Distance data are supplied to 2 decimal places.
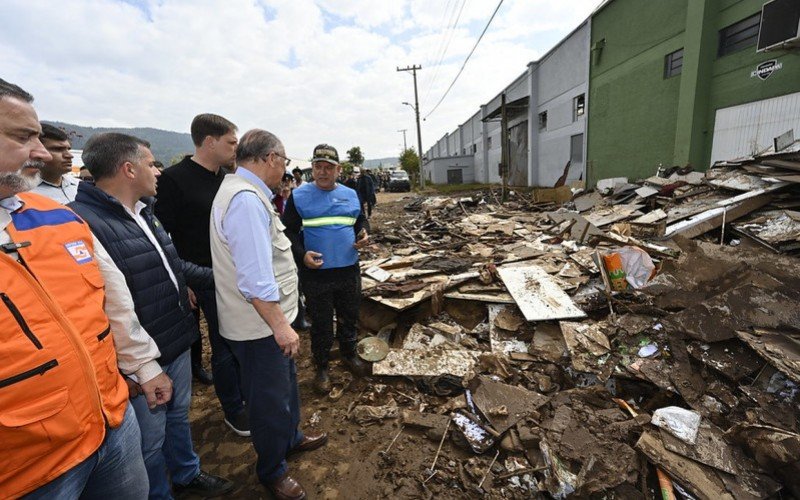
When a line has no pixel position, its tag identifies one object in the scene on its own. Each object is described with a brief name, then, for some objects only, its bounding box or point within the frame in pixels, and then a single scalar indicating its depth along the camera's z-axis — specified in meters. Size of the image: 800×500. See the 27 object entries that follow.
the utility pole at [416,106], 32.50
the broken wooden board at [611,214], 8.40
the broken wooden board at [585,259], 4.95
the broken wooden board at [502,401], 2.75
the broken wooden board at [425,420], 2.88
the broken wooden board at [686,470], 2.08
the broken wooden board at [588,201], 10.94
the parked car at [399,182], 33.50
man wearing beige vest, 1.88
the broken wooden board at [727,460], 2.06
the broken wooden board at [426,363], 3.53
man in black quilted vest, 1.75
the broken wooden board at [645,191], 9.23
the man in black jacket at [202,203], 2.73
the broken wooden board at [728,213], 6.25
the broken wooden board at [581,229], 6.92
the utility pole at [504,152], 14.87
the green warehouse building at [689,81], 8.68
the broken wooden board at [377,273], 5.21
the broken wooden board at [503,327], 3.82
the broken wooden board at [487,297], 4.39
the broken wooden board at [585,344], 3.25
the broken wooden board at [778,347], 2.53
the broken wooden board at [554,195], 13.18
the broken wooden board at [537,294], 3.90
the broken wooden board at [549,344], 3.56
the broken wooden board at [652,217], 7.24
